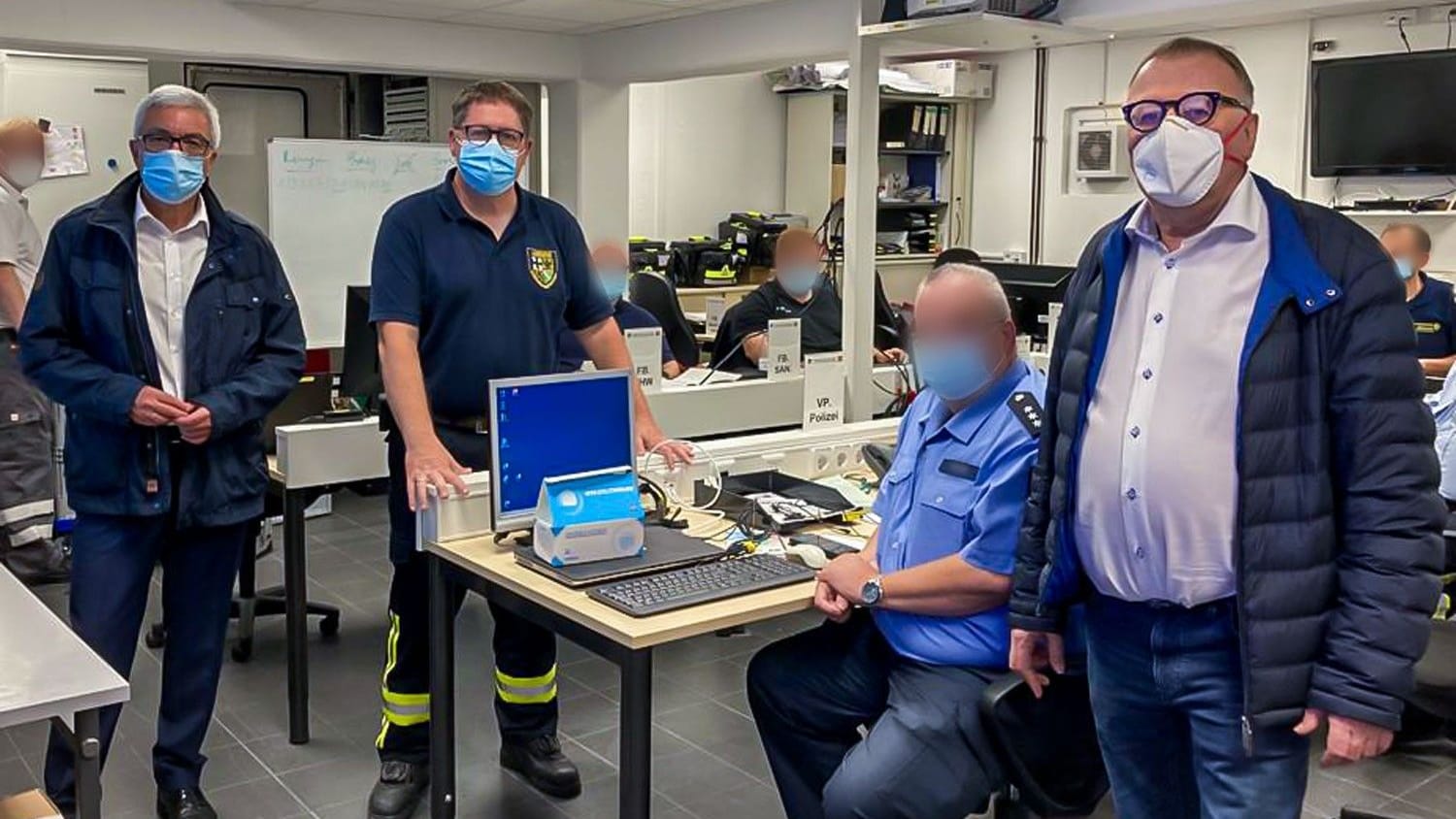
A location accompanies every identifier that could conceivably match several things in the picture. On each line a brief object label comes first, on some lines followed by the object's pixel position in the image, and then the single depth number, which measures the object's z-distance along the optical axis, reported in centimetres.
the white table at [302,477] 345
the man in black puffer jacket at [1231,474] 169
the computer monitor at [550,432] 256
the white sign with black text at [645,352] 391
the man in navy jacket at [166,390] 269
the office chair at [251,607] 409
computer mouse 256
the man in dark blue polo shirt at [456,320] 278
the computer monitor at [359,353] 399
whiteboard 620
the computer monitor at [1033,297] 499
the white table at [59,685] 176
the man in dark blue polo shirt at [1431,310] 589
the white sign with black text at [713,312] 608
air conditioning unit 769
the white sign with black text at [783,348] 438
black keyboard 231
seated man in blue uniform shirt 223
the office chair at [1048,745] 217
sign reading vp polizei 346
